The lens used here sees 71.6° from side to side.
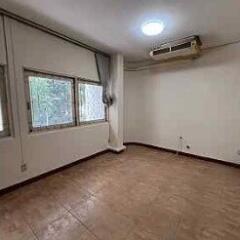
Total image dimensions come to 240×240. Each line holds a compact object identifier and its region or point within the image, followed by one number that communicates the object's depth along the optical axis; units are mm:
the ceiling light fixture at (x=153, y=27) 2399
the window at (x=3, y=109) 2289
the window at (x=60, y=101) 2691
